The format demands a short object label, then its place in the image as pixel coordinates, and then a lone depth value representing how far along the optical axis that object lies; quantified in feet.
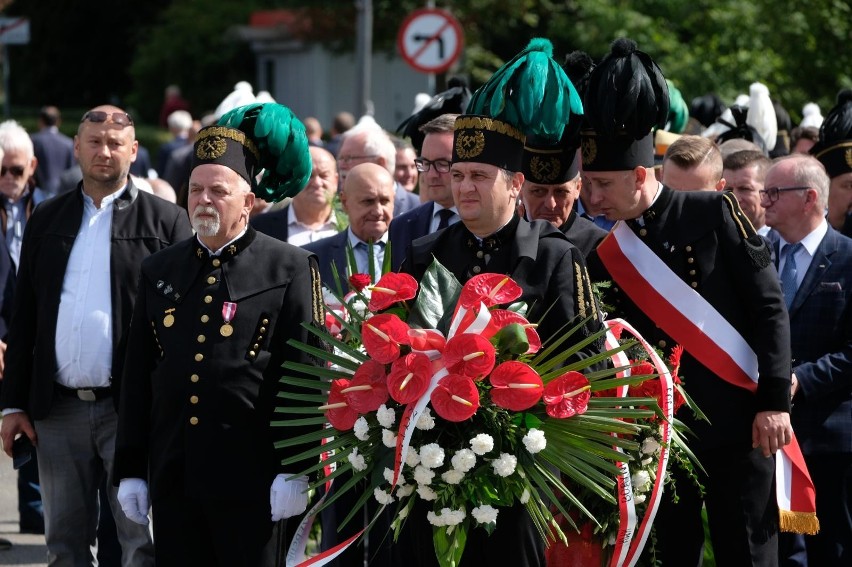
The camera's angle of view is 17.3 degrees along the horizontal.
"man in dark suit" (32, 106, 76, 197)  88.57
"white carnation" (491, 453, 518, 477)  28.57
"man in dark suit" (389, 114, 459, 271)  45.71
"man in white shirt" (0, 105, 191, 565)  40.28
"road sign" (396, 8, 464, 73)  96.56
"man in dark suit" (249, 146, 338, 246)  52.20
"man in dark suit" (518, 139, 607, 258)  38.17
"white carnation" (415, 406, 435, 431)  29.00
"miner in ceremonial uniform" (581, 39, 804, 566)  34.48
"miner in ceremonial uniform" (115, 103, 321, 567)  32.87
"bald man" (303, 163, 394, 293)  45.50
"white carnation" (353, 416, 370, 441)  29.62
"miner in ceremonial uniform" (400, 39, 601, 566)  30.91
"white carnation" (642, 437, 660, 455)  32.72
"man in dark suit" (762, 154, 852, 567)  41.56
